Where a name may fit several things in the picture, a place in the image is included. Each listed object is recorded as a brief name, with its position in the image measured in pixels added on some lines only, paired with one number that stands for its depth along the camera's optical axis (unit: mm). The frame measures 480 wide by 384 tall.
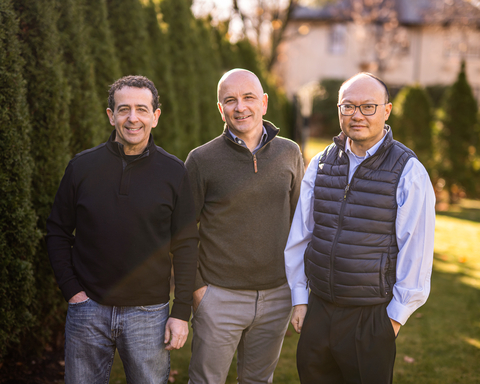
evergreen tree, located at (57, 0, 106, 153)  4035
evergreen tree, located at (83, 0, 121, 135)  4594
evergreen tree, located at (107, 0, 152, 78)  5273
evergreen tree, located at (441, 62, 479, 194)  12984
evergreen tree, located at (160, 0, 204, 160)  7074
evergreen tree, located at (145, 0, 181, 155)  6102
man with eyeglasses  2303
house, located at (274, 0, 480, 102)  27016
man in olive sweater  2773
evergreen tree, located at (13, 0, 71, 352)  3504
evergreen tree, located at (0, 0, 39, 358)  3014
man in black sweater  2344
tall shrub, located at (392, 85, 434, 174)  13492
